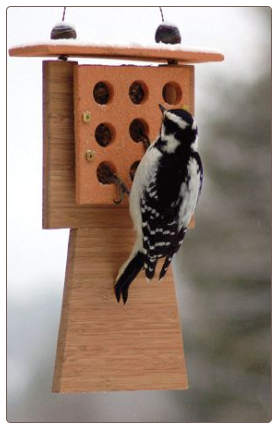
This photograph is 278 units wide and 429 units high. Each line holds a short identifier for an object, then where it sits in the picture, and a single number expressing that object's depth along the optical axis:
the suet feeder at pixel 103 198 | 8.02
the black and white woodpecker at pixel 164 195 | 8.03
